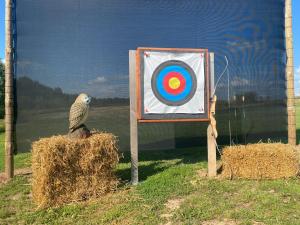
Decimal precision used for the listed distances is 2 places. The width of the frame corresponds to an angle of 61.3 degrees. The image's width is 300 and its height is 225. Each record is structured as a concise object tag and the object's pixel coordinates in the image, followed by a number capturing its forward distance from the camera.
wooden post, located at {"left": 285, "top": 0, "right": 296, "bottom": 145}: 4.23
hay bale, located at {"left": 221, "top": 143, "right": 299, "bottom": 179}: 3.22
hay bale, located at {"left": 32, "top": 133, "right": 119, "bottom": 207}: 2.74
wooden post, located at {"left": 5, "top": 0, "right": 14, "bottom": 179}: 3.57
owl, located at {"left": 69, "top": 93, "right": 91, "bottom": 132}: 3.03
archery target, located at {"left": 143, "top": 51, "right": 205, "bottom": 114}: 3.36
